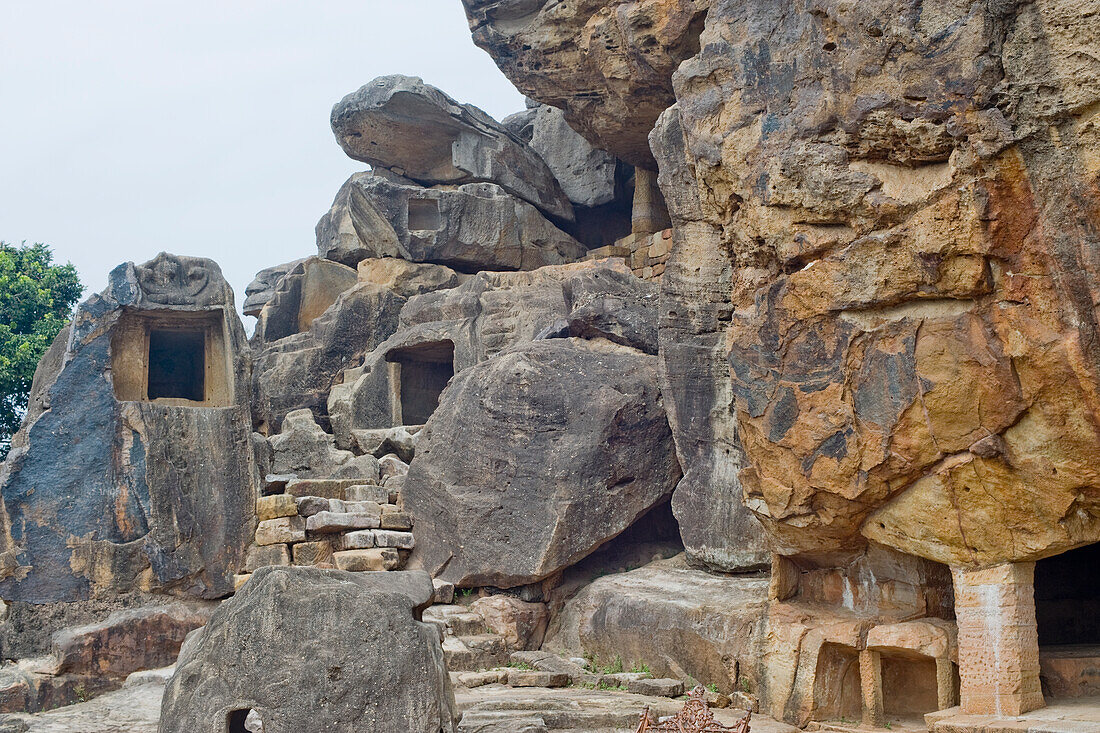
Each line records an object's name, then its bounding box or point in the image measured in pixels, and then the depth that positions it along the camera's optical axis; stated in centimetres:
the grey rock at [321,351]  1633
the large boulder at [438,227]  1897
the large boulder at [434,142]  1923
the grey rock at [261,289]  2205
